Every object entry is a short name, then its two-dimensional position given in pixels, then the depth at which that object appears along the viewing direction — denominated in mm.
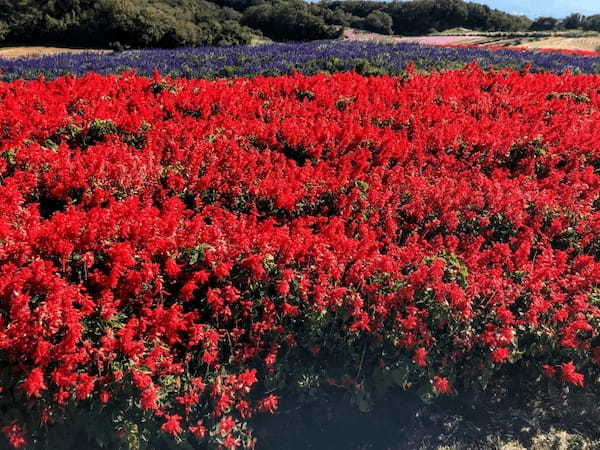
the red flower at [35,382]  3232
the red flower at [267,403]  4100
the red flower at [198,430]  3848
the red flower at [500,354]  4281
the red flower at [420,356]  4203
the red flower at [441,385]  4266
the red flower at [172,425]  3590
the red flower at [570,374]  4328
